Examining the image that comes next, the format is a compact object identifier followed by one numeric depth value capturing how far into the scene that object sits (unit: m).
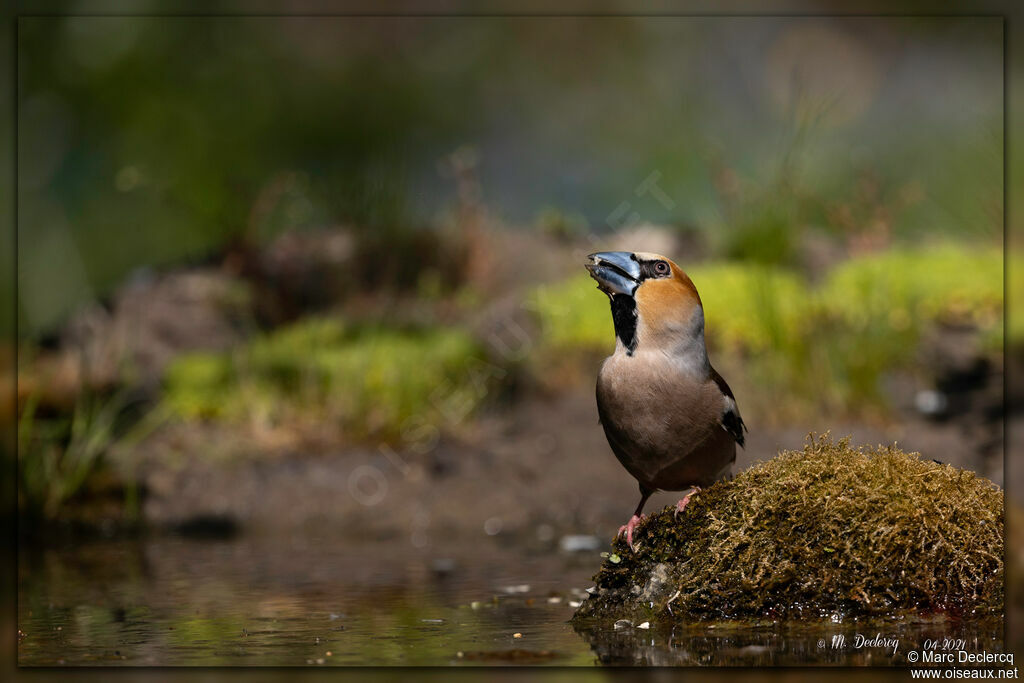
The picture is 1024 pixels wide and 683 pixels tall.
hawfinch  9.66
